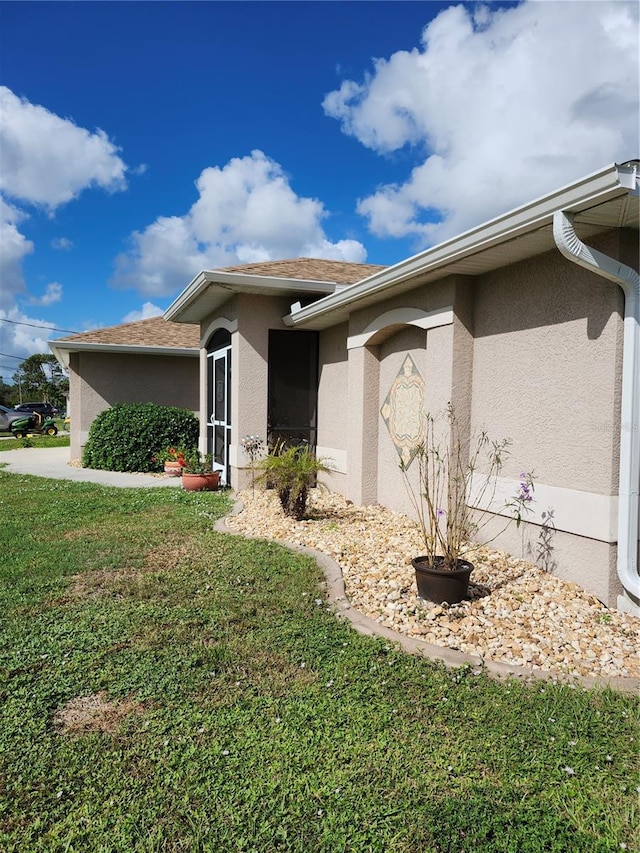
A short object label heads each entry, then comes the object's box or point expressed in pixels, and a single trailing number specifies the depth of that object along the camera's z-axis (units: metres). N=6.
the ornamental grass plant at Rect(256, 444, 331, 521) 7.20
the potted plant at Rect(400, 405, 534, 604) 4.47
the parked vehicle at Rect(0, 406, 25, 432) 30.98
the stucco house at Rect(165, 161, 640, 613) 4.39
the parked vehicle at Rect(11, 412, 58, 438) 26.34
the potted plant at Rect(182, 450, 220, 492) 10.40
